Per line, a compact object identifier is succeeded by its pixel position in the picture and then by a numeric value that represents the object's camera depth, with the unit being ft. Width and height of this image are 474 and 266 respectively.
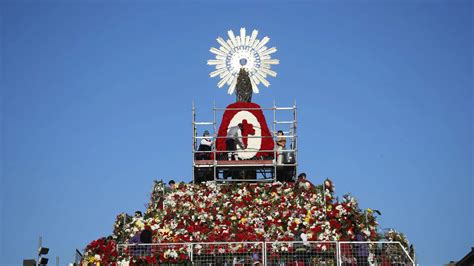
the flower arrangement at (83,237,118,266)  99.60
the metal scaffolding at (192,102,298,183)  137.08
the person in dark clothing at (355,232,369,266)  94.48
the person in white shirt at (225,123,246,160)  138.48
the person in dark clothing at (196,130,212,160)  140.67
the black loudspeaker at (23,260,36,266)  93.30
